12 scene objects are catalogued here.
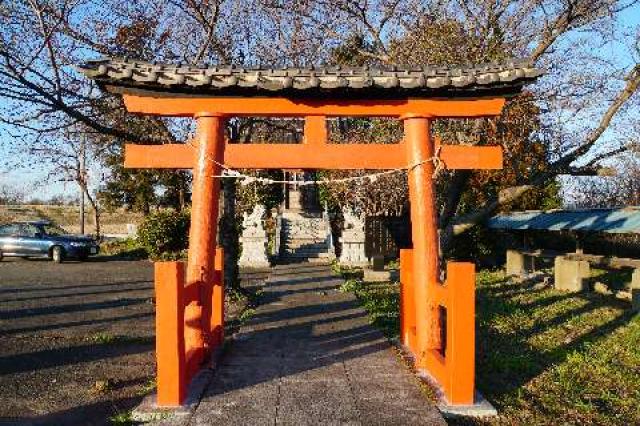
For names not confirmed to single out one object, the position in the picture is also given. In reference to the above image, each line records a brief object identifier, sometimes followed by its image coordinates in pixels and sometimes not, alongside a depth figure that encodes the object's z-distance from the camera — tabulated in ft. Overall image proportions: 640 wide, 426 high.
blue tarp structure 44.52
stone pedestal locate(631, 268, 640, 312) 34.73
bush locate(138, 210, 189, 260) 80.02
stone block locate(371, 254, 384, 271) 57.72
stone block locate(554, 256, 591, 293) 44.09
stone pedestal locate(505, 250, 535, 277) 56.13
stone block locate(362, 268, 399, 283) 54.44
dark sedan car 76.74
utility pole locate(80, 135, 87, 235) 105.20
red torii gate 20.51
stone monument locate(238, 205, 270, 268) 67.92
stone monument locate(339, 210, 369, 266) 69.21
